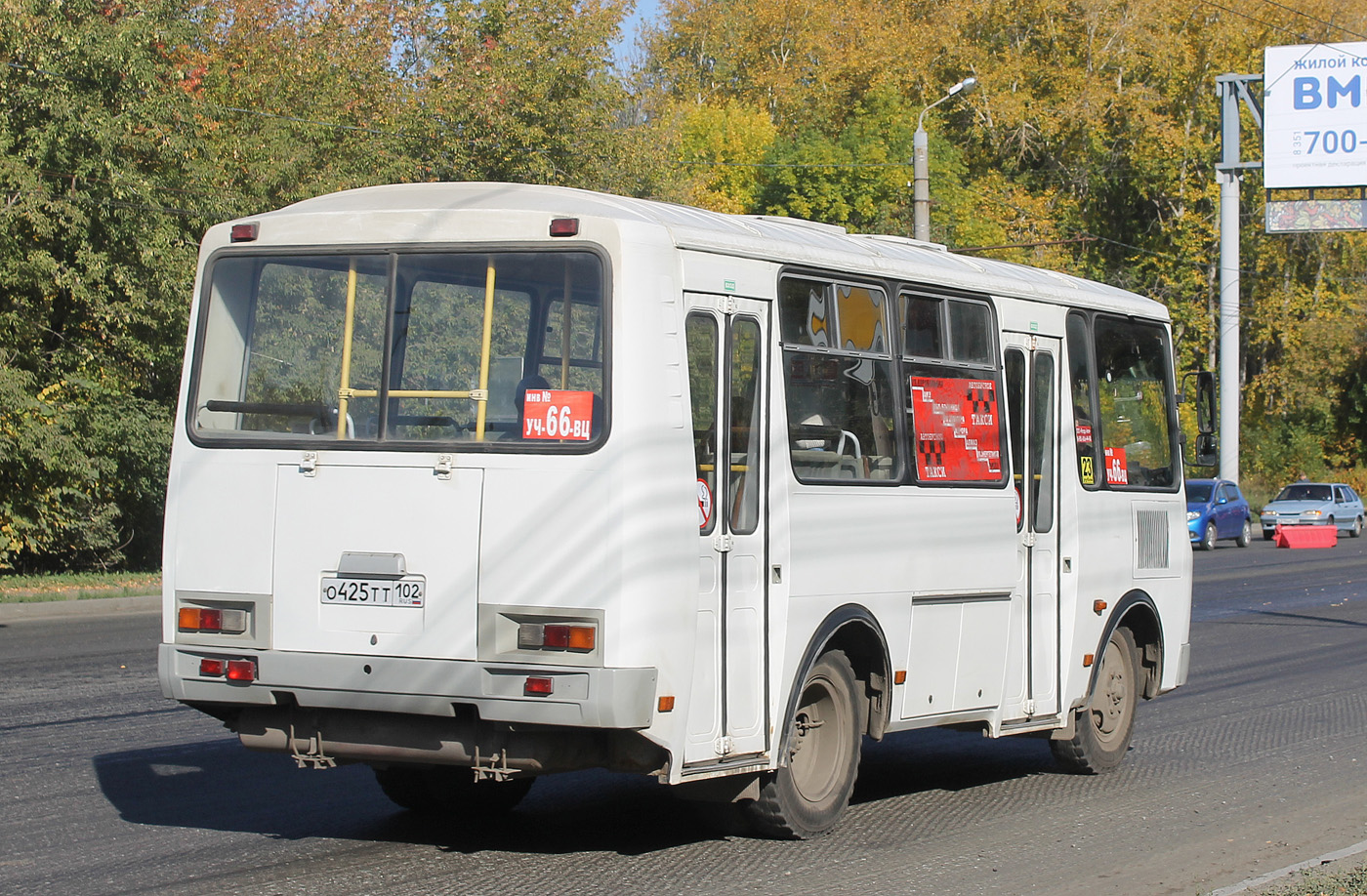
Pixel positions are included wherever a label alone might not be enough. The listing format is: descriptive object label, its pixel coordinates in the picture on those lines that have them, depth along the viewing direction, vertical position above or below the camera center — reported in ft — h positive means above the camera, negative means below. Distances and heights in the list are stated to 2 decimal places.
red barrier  133.80 -4.06
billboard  142.41 +30.91
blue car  125.80 -1.99
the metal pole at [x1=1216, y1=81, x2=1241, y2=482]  155.12 +20.76
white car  145.28 -1.87
